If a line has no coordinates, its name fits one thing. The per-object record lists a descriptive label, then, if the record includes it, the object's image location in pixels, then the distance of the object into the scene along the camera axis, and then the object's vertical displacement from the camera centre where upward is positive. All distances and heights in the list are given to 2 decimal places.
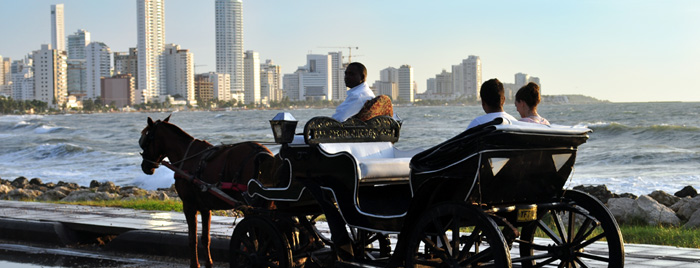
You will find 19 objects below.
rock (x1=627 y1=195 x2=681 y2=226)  12.60 -1.80
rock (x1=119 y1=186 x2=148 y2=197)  20.96 -2.42
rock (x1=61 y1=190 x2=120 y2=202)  18.47 -2.18
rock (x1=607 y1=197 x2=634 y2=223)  12.77 -1.74
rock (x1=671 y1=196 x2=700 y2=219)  13.55 -1.85
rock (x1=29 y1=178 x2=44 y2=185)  26.17 -2.61
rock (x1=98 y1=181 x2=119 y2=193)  22.27 -2.46
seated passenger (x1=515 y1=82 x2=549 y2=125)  6.14 -0.06
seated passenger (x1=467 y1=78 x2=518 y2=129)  5.81 -0.03
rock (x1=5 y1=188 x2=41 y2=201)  19.66 -2.27
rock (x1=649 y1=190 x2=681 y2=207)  16.53 -2.05
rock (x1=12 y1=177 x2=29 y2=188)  24.96 -2.58
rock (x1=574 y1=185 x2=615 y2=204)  17.95 -2.12
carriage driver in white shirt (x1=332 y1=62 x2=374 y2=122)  6.82 +0.01
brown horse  7.56 -0.62
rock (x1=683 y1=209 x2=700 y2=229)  12.04 -1.84
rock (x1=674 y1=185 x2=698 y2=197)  18.73 -2.20
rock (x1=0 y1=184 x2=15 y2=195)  20.70 -2.28
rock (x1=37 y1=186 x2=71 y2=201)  19.57 -2.28
